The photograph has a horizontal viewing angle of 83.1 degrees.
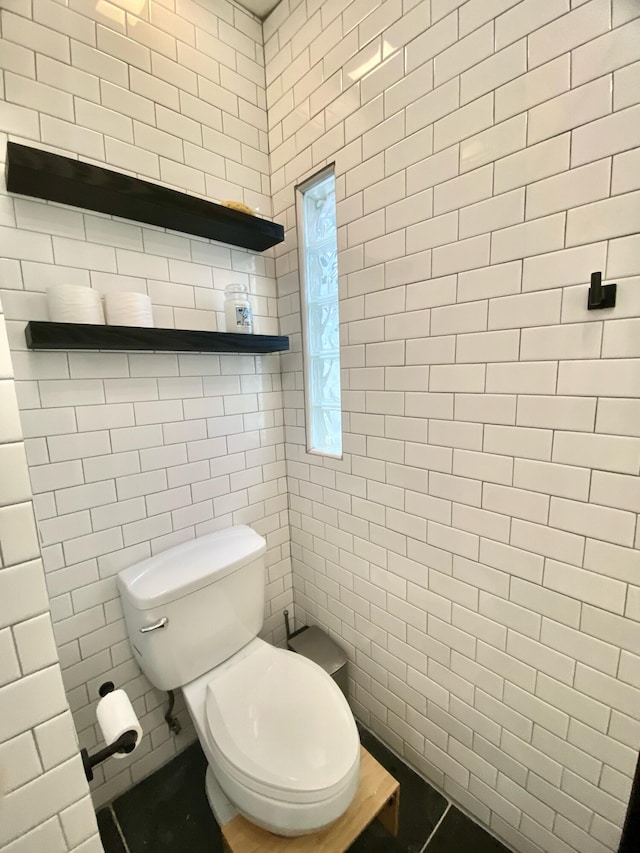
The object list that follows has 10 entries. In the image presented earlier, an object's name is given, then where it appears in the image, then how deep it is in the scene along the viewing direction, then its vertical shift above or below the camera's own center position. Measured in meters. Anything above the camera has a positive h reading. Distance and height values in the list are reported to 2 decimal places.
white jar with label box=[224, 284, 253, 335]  1.36 +0.22
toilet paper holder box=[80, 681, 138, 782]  0.65 -0.69
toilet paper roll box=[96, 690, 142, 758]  0.67 -0.65
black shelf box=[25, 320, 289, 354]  0.97 +0.10
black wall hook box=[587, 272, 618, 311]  0.76 +0.13
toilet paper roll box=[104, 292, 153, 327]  1.10 +0.19
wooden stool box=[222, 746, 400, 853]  1.00 -1.31
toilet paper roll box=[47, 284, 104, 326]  1.01 +0.19
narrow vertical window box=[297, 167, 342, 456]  1.42 +0.22
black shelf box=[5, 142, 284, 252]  0.92 +0.51
